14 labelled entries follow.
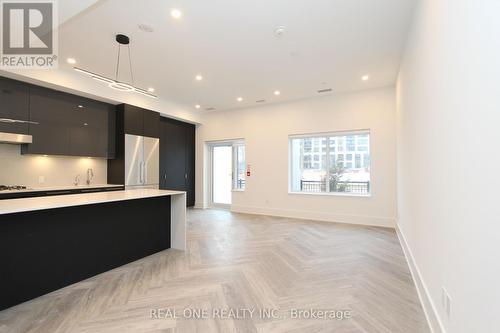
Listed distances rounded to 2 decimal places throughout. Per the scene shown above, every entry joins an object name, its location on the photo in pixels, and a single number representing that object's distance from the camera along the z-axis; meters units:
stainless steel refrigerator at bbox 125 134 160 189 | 5.61
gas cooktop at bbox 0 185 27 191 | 4.02
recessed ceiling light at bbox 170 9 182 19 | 2.94
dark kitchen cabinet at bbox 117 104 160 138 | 5.60
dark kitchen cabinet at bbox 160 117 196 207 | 7.07
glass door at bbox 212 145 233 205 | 7.96
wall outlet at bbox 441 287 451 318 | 1.67
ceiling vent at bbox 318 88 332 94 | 5.72
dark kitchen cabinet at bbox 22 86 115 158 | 4.35
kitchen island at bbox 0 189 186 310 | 2.29
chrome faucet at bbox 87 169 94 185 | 5.39
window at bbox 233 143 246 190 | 7.66
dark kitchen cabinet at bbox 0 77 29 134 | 3.92
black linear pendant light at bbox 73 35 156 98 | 3.09
